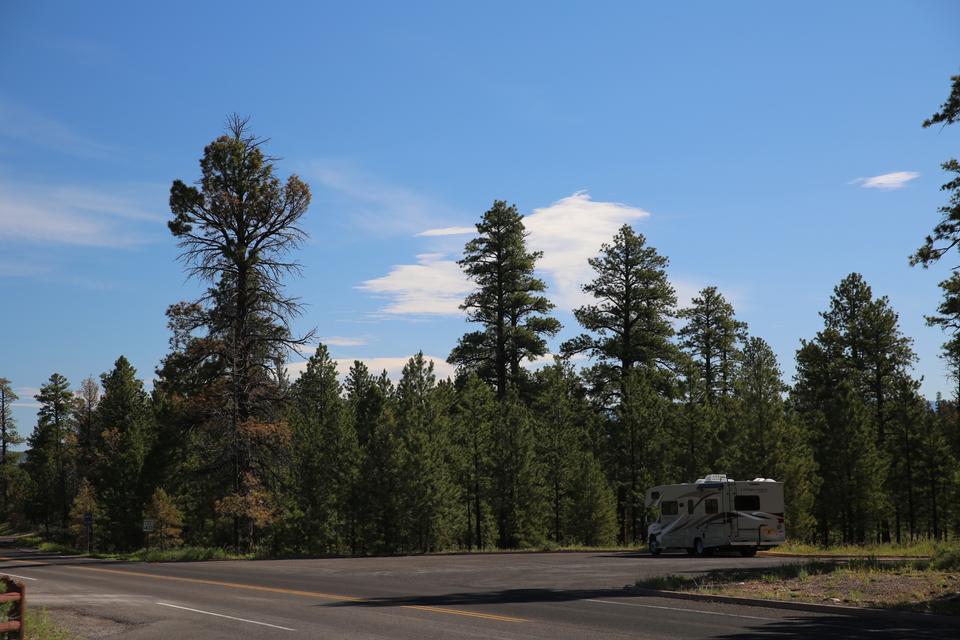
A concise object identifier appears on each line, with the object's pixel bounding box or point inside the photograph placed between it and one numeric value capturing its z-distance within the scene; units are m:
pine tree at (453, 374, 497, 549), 52.06
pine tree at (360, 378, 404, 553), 49.50
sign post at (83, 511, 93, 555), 53.31
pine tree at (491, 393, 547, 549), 50.47
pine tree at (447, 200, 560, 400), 65.00
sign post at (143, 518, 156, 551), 44.50
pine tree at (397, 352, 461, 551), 47.50
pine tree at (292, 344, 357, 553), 53.12
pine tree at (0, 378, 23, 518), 125.91
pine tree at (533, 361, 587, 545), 53.50
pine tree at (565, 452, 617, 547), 51.81
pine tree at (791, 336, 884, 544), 52.81
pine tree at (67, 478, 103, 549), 68.38
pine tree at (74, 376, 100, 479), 80.62
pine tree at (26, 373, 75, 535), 100.12
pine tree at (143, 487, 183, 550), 56.41
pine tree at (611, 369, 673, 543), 51.09
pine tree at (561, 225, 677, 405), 60.00
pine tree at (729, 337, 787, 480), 48.34
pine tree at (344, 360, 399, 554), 49.84
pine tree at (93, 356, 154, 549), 65.06
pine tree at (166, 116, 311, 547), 42.34
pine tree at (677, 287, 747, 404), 66.62
